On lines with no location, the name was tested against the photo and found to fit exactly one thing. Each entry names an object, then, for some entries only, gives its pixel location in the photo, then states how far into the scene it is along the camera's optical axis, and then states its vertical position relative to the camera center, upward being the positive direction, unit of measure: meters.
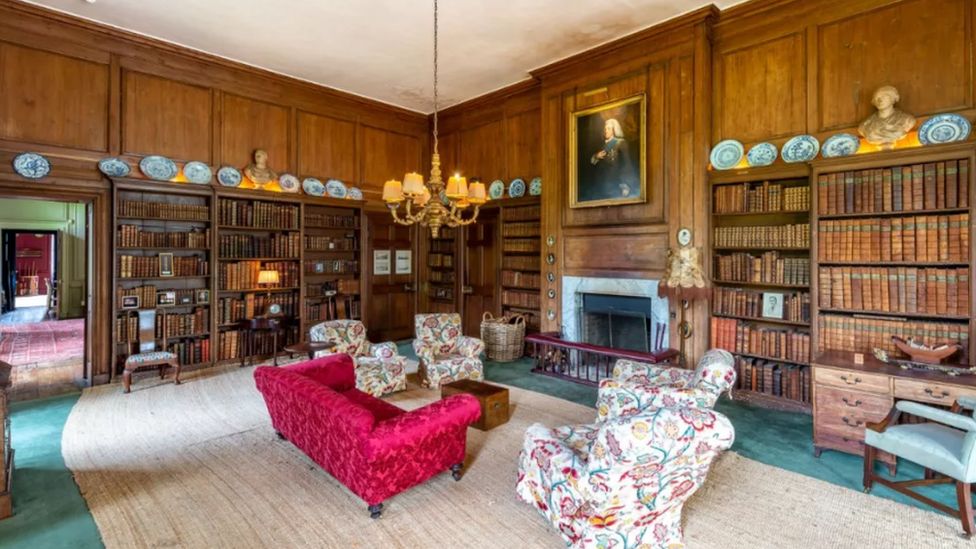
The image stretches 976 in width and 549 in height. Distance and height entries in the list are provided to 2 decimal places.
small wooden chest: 3.95 -1.13
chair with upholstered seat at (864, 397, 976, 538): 2.46 -1.01
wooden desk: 3.07 -0.85
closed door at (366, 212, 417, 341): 7.97 -0.13
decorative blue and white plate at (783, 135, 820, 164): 4.41 +1.24
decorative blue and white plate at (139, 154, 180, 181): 5.62 +1.34
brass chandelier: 3.88 +0.70
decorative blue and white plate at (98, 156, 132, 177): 5.30 +1.27
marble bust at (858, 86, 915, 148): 3.90 +1.34
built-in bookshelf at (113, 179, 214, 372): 5.53 +0.10
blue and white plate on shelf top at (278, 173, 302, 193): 6.82 +1.38
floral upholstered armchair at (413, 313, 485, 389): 5.20 -0.94
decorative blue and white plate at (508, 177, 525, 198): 7.13 +1.37
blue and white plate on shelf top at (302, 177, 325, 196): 7.07 +1.38
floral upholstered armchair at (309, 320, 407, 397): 4.85 -0.97
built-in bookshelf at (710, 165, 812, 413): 4.47 -0.07
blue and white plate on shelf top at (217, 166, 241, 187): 6.22 +1.35
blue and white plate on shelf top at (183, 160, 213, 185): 5.94 +1.35
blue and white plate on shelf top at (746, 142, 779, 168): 4.64 +1.24
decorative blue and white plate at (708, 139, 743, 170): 4.86 +1.30
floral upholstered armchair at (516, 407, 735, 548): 1.98 -0.99
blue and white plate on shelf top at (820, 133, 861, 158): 4.19 +1.21
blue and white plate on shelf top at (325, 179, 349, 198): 7.34 +1.40
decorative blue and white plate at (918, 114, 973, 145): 3.67 +1.20
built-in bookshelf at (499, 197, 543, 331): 7.04 +0.23
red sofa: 2.58 -1.01
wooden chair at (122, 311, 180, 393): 5.05 -0.97
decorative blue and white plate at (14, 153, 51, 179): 4.85 +1.18
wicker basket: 6.63 -0.98
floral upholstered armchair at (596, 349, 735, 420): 3.09 -0.83
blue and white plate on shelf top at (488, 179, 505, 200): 7.44 +1.40
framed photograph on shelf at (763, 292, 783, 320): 4.60 -0.33
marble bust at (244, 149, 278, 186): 6.46 +1.49
